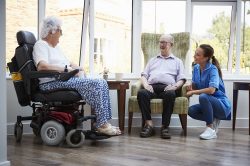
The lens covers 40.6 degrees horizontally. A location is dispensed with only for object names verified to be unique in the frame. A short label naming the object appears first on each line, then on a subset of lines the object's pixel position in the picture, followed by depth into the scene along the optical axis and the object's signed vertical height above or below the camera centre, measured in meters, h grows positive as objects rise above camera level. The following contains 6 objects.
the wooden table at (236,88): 3.98 -0.20
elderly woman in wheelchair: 3.03 -0.16
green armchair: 3.61 -0.20
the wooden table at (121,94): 3.82 -0.27
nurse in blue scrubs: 3.55 -0.22
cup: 4.00 -0.07
